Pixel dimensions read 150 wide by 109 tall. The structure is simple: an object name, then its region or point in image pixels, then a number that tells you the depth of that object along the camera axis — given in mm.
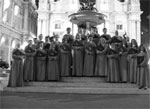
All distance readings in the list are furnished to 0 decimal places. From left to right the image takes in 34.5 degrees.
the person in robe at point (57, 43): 10577
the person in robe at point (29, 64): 10219
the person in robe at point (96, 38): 11256
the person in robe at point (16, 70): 9836
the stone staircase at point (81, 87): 8859
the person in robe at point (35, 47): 10381
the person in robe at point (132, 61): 10058
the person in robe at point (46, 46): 10797
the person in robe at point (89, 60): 10626
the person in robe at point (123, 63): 10227
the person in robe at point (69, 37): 11312
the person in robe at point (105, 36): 11555
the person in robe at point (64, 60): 10688
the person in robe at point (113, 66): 10148
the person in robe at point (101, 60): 10500
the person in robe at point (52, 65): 10266
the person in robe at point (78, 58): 10695
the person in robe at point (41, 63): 10312
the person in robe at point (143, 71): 9430
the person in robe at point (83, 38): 10966
